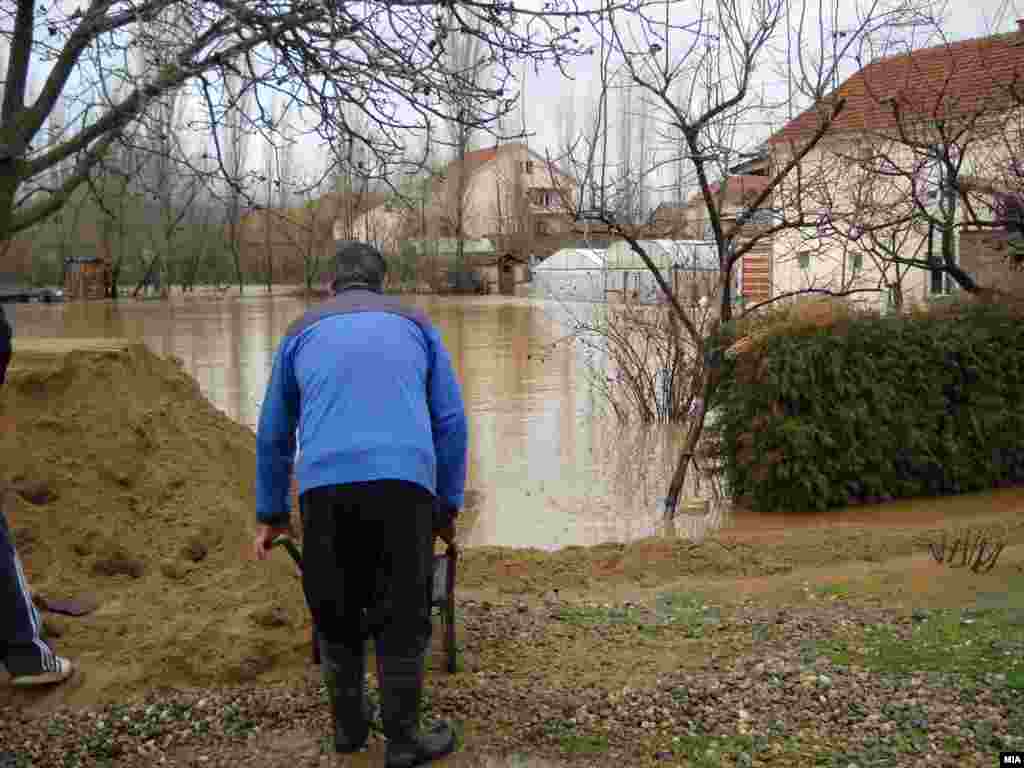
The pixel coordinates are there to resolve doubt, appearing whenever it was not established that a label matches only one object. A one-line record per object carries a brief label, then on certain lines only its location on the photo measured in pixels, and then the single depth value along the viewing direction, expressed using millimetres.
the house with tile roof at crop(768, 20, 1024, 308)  10328
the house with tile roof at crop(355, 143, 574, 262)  62250
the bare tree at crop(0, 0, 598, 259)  5262
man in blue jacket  3600
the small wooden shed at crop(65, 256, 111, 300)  63500
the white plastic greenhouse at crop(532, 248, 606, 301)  53062
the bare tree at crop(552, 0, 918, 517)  8930
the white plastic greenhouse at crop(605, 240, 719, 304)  13789
